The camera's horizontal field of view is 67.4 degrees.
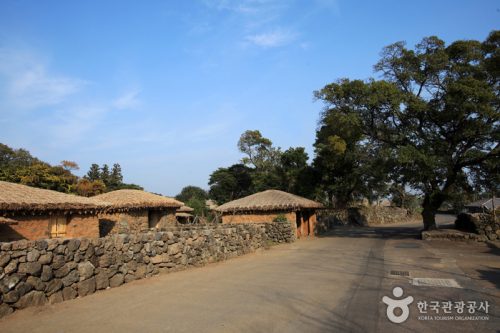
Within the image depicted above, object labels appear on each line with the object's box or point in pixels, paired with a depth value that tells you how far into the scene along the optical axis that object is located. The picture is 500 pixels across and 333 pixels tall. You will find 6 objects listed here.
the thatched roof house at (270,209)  24.22
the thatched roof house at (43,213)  14.29
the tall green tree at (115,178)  46.47
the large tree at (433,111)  20.31
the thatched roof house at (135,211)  21.16
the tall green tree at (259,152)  53.88
